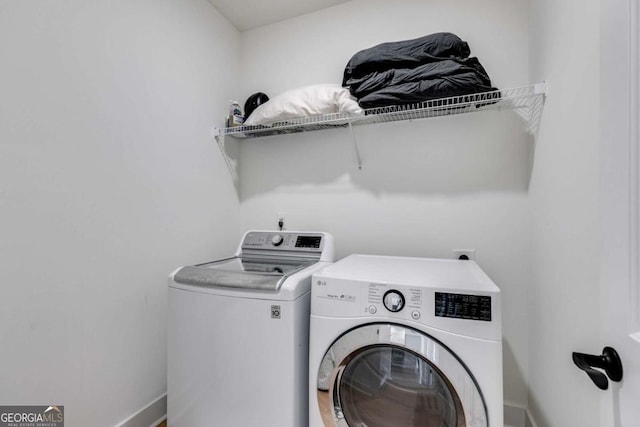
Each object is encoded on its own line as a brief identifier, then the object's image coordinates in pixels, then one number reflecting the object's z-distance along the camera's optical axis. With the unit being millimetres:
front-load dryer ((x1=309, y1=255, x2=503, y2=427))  906
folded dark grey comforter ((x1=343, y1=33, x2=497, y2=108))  1325
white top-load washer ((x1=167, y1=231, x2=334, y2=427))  1108
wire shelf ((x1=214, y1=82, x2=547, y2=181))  1370
